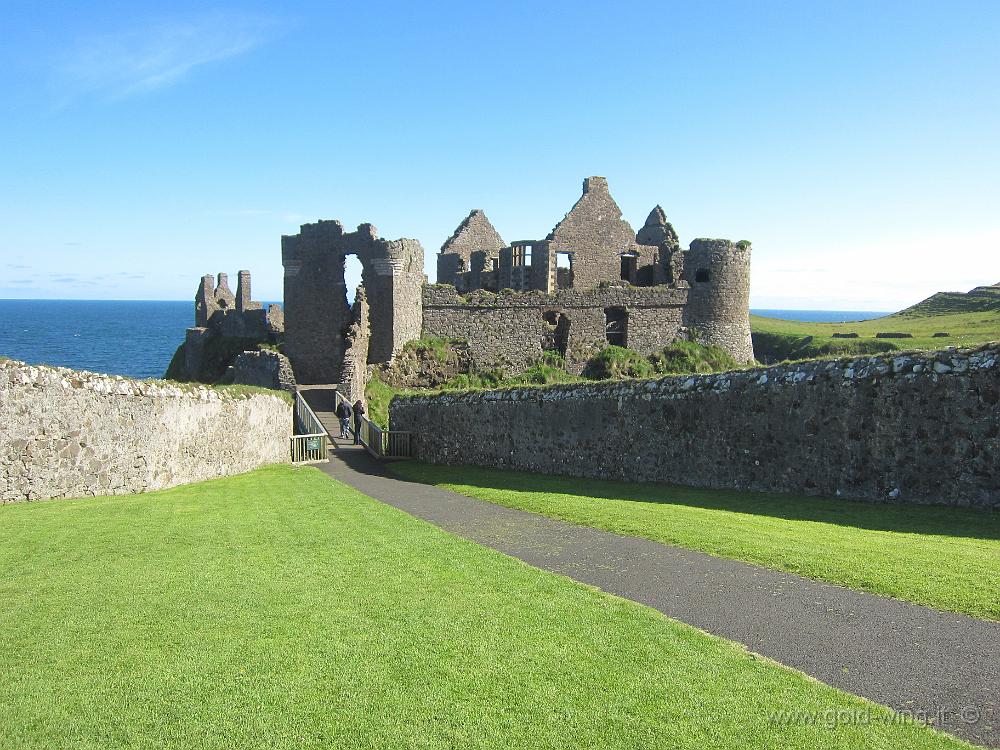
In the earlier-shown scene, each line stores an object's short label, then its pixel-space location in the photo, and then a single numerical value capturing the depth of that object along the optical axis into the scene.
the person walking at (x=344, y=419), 28.19
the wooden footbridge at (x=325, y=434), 24.06
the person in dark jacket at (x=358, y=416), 27.79
